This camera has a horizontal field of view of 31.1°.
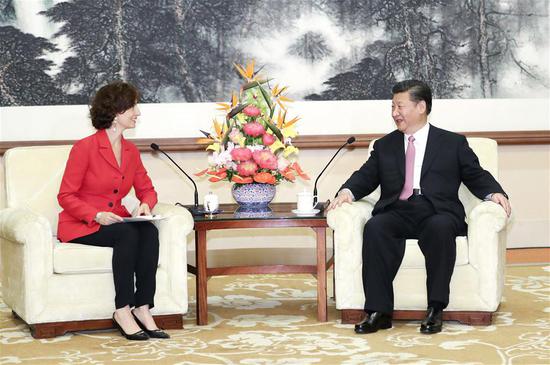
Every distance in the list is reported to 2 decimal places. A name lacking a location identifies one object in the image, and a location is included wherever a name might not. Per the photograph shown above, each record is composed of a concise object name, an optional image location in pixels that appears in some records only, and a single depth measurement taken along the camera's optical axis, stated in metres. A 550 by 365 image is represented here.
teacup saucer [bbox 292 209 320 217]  5.29
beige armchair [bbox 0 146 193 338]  4.87
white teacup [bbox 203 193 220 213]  5.43
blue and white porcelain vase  5.41
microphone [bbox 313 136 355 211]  5.51
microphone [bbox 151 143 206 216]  5.41
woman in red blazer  4.86
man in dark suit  4.93
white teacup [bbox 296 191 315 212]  5.32
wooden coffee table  5.17
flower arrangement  5.31
